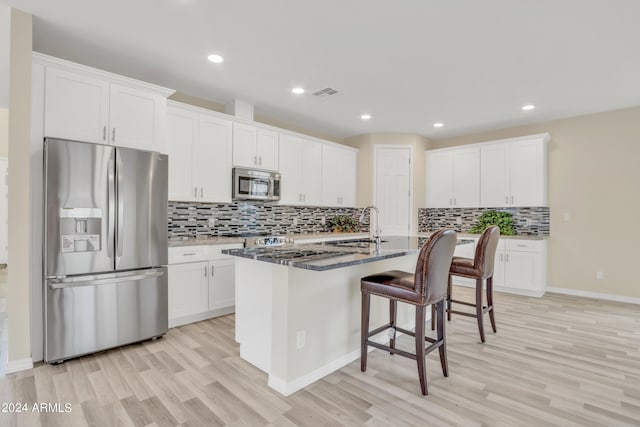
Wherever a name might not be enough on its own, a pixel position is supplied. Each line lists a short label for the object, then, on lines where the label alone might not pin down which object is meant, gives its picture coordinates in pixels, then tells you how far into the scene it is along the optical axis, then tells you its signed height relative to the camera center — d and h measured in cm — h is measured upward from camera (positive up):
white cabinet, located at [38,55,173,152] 260 +93
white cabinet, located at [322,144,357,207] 557 +71
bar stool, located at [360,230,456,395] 214 -51
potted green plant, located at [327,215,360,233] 596 -16
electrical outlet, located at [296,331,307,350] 216 -83
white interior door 599 +51
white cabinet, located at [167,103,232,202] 370 +72
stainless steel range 389 -31
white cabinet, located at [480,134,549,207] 496 +70
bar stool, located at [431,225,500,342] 301 -48
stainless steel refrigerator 249 -27
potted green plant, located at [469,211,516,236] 527 -10
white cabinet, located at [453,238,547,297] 477 -76
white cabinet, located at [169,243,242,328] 335 -74
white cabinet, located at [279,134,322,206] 493 +71
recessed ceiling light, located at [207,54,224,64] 311 +152
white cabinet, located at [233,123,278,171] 430 +94
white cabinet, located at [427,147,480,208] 565 +69
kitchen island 210 -66
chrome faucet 271 -22
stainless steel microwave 422 +42
